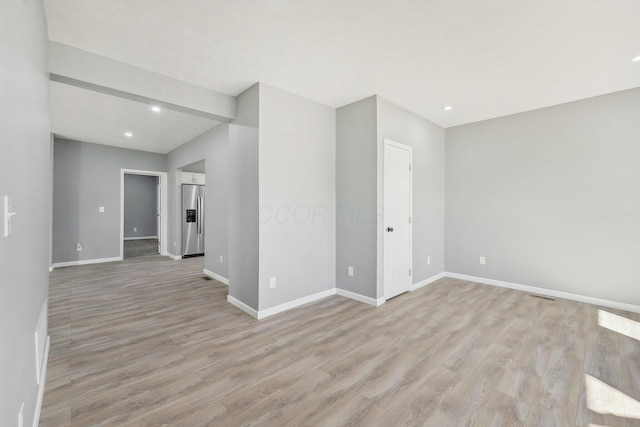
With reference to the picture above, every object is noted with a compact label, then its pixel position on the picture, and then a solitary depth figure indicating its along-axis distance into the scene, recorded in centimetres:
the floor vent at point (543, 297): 363
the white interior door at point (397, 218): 360
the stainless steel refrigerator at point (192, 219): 642
